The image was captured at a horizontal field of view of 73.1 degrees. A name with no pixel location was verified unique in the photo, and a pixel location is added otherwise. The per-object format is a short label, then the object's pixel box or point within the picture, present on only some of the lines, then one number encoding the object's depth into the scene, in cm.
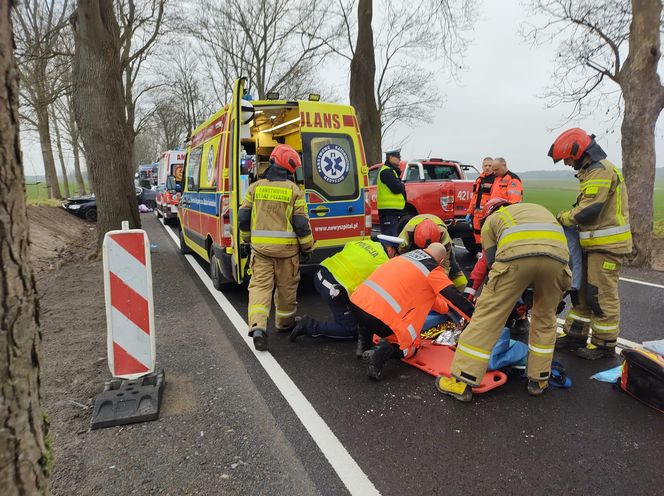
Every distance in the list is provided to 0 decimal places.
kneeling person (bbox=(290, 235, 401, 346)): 405
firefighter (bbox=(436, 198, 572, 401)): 308
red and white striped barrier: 317
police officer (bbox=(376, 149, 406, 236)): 750
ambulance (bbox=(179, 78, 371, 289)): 525
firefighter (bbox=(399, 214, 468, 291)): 409
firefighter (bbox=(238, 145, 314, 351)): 442
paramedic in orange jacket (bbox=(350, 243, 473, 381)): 348
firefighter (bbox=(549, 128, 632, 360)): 392
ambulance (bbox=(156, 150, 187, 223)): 1550
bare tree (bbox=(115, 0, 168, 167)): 1725
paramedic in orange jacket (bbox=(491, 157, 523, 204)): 681
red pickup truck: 925
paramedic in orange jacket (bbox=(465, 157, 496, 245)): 737
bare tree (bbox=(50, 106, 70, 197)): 2991
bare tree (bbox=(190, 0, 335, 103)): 2570
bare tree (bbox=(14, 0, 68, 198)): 1013
